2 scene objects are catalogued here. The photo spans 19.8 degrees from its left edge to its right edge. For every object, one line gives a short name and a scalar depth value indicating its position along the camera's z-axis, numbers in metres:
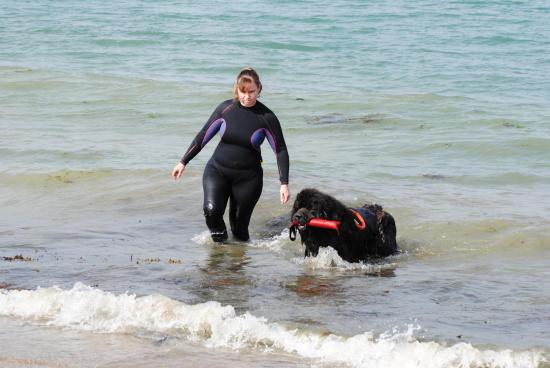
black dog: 13.86
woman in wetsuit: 15.37
